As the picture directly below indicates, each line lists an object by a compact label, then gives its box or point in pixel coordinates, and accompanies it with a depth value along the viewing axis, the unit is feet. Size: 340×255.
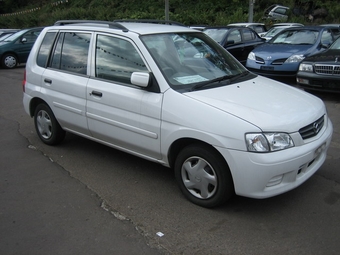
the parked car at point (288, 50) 32.19
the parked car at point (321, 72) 25.72
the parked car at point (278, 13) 84.59
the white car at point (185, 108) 11.20
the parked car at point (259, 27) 57.47
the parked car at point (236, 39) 39.47
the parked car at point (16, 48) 50.49
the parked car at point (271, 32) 50.08
